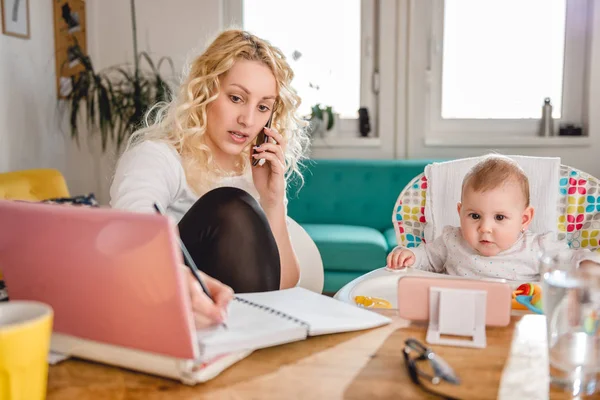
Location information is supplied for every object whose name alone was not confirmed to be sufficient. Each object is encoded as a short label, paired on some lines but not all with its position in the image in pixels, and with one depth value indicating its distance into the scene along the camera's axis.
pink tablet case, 0.84
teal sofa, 3.36
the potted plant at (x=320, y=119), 3.71
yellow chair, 2.45
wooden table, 0.67
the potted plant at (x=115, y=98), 3.26
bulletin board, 3.45
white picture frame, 2.88
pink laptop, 0.62
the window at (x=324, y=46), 3.79
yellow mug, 0.56
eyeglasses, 0.69
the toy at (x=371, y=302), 1.19
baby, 1.52
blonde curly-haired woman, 1.43
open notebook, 0.74
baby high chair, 1.64
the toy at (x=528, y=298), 1.01
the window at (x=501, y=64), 3.62
